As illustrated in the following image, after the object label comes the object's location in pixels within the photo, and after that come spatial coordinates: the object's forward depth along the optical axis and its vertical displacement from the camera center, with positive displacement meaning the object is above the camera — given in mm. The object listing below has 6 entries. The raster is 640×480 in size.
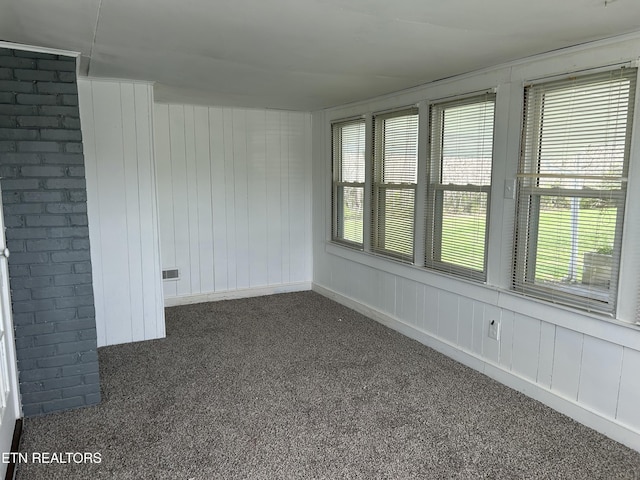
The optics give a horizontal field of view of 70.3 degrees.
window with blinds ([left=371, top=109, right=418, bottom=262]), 4023 -39
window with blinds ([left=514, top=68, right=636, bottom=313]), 2488 -56
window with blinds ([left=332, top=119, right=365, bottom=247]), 4789 -32
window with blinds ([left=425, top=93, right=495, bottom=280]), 3301 -49
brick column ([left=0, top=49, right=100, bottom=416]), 2613 -296
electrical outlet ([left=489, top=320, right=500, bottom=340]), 3229 -1077
